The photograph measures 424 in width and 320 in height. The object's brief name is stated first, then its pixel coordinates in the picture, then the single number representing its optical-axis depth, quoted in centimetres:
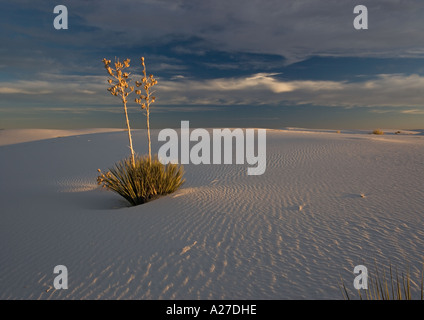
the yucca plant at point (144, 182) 679
